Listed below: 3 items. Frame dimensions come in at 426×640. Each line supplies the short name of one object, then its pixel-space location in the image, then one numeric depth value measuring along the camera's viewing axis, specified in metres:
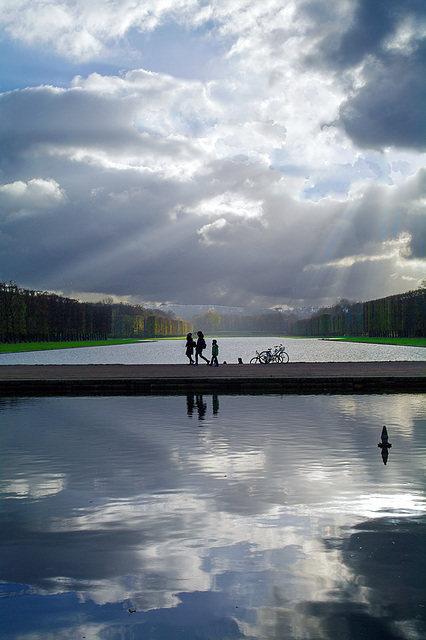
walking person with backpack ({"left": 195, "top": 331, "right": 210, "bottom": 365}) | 41.98
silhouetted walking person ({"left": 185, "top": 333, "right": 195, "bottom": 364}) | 44.02
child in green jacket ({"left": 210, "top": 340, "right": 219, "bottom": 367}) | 40.78
